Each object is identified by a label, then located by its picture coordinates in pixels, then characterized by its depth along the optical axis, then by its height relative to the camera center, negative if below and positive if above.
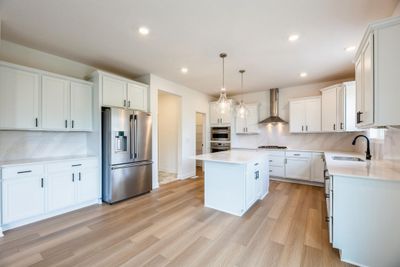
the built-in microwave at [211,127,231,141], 6.08 +0.00
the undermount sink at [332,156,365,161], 3.27 -0.46
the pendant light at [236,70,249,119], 3.69 +0.49
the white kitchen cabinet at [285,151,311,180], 4.57 -0.83
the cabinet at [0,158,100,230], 2.42 -0.85
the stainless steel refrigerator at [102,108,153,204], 3.36 -0.40
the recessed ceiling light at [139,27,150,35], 2.42 +1.43
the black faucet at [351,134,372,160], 2.93 -0.36
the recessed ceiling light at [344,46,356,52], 2.93 +1.41
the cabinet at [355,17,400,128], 1.54 +0.55
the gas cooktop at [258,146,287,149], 5.27 -0.40
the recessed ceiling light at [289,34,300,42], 2.57 +1.41
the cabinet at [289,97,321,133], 4.63 +0.50
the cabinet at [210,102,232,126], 6.04 +0.56
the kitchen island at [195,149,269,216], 2.88 -0.82
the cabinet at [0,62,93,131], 2.59 +0.54
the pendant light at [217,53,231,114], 3.20 +0.56
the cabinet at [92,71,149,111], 3.45 +0.88
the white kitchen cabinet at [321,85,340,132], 4.21 +0.60
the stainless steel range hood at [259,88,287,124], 5.43 +0.93
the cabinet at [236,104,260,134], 5.65 +0.37
